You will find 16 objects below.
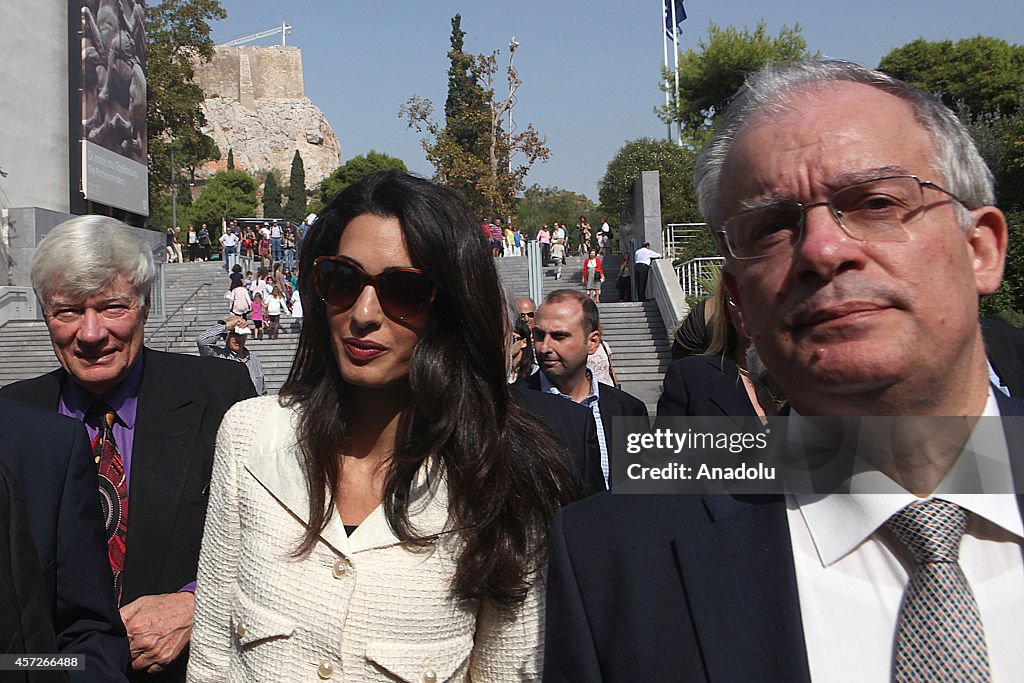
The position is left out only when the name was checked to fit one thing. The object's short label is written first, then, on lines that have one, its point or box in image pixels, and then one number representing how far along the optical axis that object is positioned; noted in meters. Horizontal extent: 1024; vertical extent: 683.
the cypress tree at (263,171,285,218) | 96.75
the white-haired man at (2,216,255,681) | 2.71
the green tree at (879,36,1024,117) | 39.34
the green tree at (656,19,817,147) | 45.09
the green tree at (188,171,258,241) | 75.44
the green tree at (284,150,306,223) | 94.56
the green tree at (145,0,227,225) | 36.66
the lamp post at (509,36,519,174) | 34.69
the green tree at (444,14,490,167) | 36.20
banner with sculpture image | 27.98
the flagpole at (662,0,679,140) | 47.29
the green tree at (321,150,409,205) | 81.94
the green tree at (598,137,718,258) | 33.41
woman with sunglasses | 1.95
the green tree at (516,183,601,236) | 62.56
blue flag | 46.88
